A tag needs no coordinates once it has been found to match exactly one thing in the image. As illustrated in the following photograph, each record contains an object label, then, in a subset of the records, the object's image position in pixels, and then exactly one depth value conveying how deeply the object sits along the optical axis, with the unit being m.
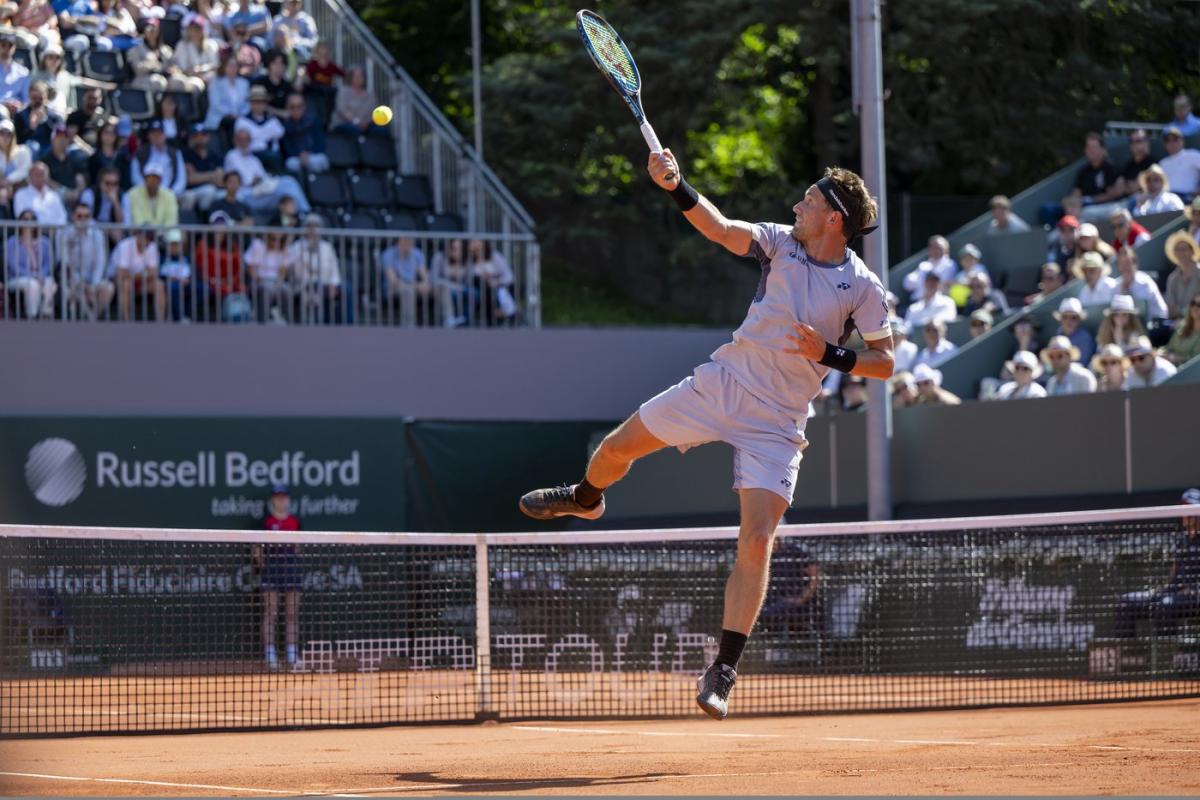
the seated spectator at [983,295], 18.91
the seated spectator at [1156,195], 18.52
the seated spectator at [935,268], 19.58
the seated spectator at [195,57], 19.86
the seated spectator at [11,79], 18.45
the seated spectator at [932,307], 18.84
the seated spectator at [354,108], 20.23
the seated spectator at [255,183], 18.81
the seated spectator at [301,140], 19.58
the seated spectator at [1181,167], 19.03
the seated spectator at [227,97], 19.55
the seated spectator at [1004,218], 20.16
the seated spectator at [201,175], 18.58
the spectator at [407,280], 18.80
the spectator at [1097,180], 19.77
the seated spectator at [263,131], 19.28
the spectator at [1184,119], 19.73
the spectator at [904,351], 17.94
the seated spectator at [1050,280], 18.06
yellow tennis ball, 15.66
